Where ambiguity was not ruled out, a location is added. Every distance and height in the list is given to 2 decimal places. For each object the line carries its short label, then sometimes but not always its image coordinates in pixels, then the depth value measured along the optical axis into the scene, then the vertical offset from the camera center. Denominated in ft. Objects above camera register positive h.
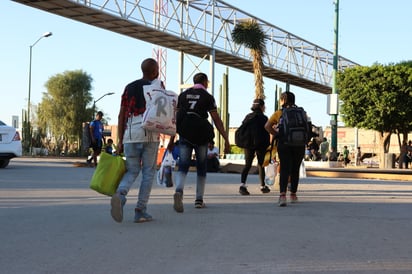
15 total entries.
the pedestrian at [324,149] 114.01 +1.86
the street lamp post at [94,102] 184.47 +15.76
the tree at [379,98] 124.67 +12.69
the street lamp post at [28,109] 146.92 +10.10
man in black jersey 25.36 +1.04
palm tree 105.09 +19.83
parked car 51.93 +0.69
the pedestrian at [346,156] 134.80 +0.69
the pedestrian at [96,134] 58.80 +1.81
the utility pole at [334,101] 98.37 +9.22
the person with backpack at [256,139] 32.78 +0.97
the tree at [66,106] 192.41 +14.66
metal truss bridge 90.22 +20.69
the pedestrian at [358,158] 145.79 +0.47
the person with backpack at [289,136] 27.50 +1.00
